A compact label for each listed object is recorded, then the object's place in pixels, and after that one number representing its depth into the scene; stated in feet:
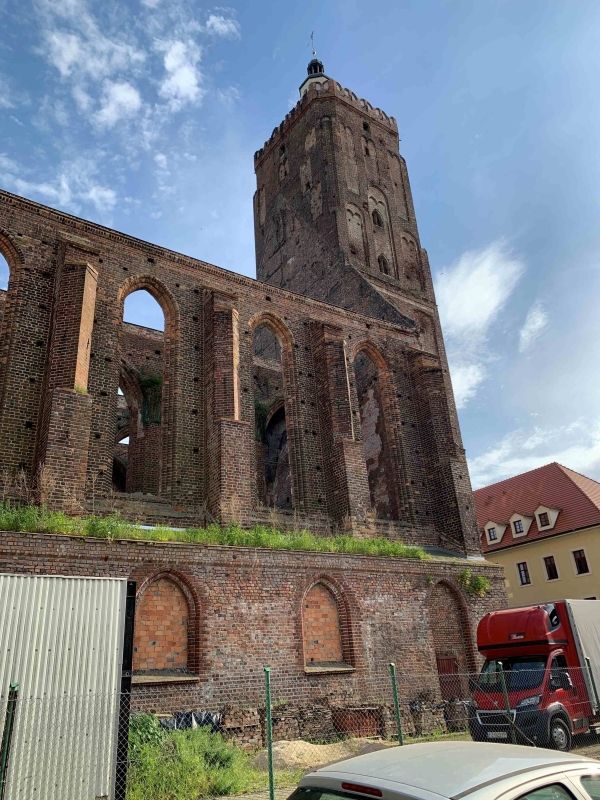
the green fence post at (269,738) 21.17
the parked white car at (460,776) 7.61
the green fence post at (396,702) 28.25
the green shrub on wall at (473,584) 50.62
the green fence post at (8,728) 19.75
